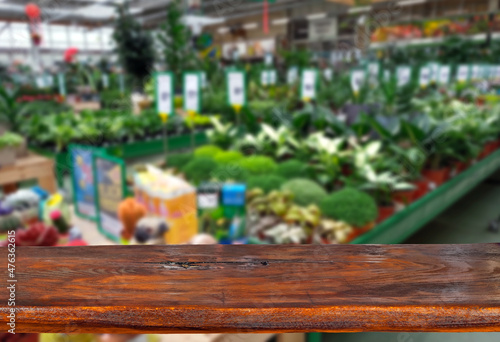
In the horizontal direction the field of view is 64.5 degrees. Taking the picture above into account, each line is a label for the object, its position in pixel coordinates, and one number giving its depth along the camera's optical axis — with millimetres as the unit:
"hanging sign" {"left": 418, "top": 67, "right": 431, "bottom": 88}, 5242
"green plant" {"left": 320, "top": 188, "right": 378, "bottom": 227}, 1827
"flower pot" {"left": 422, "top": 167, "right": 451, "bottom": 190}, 2623
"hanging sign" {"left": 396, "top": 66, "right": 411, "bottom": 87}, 5301
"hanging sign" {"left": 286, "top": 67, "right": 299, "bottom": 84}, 6254
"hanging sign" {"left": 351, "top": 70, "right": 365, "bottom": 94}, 4559
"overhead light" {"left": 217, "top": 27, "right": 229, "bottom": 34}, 14912
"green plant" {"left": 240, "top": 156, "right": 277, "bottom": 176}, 2447
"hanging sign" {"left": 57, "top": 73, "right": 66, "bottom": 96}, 6379
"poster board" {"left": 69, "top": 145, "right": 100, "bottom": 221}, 1934
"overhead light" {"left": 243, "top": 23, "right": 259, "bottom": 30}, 15100
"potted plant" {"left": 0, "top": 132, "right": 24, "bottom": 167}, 2699
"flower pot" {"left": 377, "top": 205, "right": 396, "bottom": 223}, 2088
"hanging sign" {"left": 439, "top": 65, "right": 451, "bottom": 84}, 5441
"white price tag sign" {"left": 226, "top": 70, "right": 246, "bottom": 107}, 3041
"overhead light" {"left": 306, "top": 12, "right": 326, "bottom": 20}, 10773
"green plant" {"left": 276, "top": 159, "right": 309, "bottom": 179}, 2412
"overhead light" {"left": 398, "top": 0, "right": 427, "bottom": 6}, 6587
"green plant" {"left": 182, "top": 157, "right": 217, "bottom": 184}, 2361
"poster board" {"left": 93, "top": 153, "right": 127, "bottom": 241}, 1699
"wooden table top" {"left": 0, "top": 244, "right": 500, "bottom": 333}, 342
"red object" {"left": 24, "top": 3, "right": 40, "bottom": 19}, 6305
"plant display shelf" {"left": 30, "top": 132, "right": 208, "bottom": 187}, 3352
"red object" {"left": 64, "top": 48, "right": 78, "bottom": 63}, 8828
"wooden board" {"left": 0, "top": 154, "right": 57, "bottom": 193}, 2764
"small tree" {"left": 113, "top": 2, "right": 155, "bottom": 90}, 5051
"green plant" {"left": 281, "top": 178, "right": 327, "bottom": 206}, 2037
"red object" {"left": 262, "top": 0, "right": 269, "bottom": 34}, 6148
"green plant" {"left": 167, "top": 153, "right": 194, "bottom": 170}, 2703
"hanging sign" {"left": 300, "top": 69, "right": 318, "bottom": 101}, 3709
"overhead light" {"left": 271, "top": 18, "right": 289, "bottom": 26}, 12996
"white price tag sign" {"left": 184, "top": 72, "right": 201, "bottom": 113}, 2775
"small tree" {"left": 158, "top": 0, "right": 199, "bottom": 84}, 4996
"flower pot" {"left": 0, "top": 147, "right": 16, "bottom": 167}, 2713
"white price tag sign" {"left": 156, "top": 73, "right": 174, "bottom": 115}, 2633
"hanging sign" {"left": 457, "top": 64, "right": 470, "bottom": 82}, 5520
